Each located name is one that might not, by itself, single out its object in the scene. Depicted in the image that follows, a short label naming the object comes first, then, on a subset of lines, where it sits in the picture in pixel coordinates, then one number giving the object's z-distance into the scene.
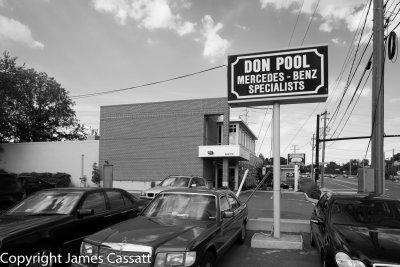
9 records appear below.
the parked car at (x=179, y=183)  16.44
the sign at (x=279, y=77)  8.81
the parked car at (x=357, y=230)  4.93
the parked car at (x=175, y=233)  4.80
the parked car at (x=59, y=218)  5.52
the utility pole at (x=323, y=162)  39.17
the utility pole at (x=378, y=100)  10.34
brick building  32.72
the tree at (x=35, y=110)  41.47
